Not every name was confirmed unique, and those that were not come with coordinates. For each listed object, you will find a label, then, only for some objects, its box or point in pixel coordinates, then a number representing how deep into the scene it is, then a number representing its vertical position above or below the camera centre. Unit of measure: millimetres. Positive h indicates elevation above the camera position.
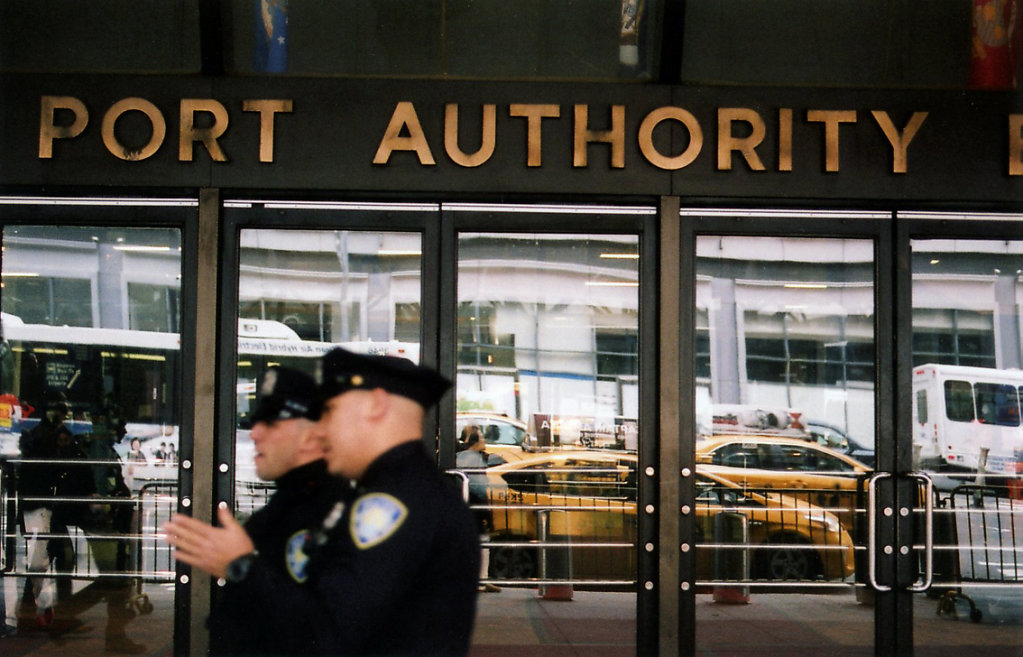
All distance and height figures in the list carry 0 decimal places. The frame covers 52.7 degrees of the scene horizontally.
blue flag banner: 5762 +1952
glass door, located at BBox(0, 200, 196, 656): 5680 -251
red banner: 5898 +1996
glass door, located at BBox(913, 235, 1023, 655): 5723 -243
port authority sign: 5684 +1378
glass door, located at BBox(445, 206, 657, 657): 5727 -152
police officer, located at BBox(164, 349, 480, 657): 2469 -387
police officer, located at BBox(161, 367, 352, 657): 2764 -270
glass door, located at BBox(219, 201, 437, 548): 5691 +544
